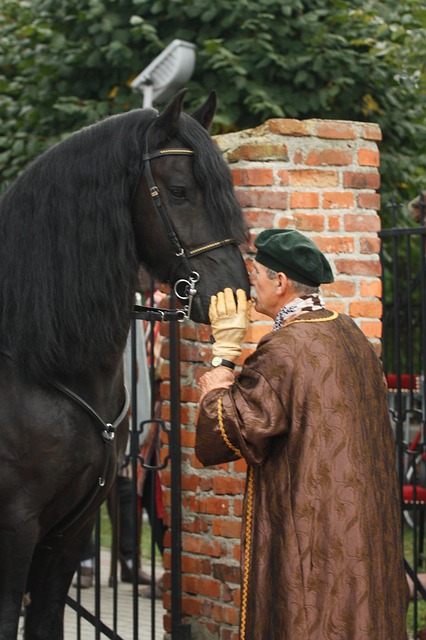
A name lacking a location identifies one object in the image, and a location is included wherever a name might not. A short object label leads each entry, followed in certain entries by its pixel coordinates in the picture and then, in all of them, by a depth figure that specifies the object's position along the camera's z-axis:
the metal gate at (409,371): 10.25
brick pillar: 9.37
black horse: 6.79
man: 6.49
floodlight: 14.20
